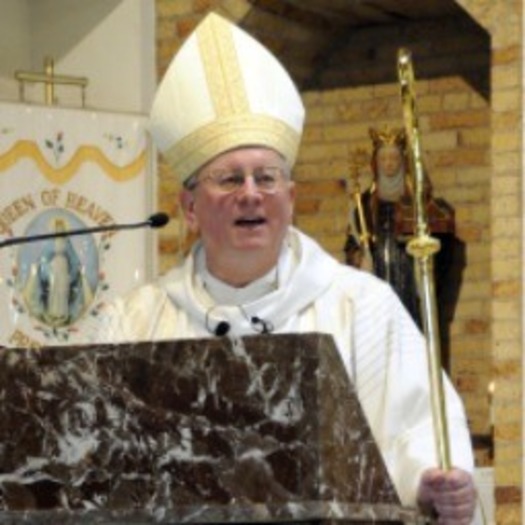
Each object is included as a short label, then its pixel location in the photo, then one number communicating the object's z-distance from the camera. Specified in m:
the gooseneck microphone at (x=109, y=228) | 5.15
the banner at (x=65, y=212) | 13.97
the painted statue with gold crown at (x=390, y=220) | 14.06
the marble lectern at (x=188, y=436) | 4.20
